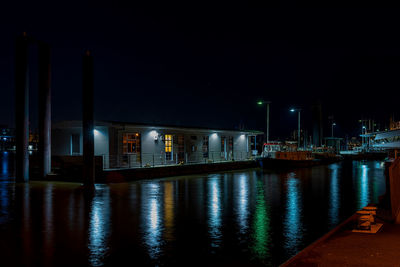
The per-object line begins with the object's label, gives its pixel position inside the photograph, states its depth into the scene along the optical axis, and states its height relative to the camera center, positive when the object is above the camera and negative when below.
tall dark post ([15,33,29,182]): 24.38 +3.13
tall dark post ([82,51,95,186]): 21.56 +1.82
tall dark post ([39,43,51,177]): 25.62 +2.83
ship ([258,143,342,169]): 42.68 -1.51
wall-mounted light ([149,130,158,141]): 32.00 +0.98
